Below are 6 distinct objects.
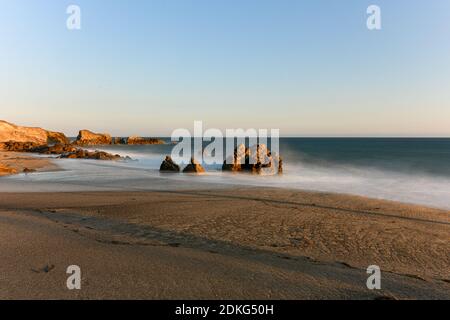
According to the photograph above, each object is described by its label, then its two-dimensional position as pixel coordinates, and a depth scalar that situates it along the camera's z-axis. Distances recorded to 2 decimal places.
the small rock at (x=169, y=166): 31.73
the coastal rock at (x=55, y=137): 127.17
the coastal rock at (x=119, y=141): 135.68
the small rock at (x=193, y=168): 30.00
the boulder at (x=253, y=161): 31.70
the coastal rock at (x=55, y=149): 56.36
